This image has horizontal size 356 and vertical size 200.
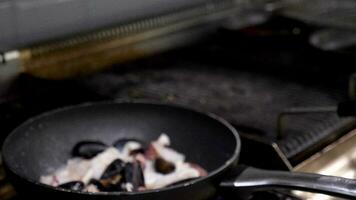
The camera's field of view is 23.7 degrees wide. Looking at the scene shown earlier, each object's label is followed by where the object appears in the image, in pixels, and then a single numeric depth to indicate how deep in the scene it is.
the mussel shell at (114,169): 1.09
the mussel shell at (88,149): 1.17
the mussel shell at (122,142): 1.20
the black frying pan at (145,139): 0.99
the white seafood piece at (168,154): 1.19
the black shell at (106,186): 1.07
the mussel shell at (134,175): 1.08
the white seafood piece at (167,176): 1.10
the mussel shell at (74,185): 1.06
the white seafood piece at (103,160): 1.12
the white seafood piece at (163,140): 1.21
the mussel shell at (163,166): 1.13
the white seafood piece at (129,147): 1.19
